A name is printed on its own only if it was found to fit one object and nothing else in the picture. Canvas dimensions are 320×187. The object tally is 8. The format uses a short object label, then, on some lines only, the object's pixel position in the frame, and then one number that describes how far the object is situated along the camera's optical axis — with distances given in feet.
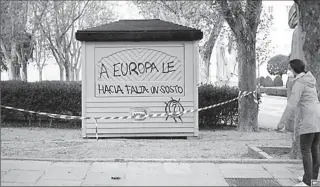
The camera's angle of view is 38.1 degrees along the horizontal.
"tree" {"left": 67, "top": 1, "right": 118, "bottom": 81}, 106.93
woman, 20.75
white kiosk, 38.19
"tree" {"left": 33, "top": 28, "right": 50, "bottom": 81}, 107.71
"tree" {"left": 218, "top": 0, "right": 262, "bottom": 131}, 44.65
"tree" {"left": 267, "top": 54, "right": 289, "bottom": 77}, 154.61
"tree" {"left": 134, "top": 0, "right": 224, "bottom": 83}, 66.95
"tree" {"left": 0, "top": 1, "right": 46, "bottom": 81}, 69.88
